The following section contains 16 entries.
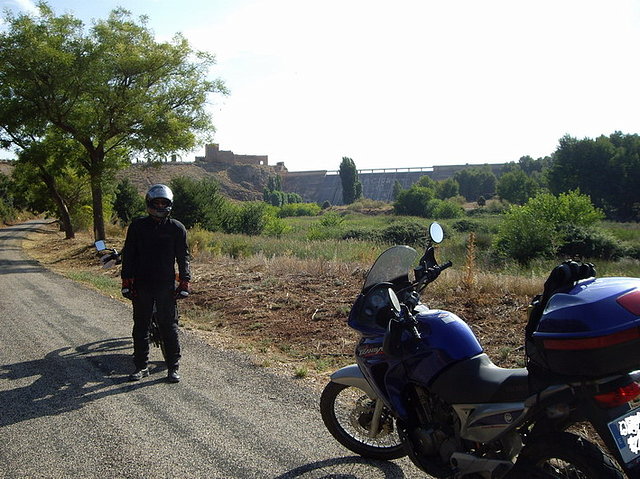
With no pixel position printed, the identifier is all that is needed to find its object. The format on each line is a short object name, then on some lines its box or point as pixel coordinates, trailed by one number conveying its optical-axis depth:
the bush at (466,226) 59.08
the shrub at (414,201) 96.44
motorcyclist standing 6.26
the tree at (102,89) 22.84
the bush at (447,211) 88.00
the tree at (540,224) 29.95
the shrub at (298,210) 120.12
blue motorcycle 2.54
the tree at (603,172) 70.06
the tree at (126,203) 46.62
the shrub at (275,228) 44.34
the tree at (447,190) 133.38
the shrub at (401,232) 47.12
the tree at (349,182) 146.62
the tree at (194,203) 31.56
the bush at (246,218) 39.88
